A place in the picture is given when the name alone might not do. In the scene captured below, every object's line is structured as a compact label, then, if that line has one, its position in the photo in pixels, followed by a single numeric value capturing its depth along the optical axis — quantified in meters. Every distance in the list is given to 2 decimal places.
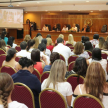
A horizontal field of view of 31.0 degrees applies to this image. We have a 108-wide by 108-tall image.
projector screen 15.59
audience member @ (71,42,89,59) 5.34
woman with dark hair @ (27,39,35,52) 5.94
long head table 13.43
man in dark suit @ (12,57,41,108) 2.71
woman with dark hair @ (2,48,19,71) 4.34
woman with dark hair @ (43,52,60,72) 3.72
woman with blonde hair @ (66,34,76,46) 8.59
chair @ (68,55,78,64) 5.24
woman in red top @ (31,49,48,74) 4.00
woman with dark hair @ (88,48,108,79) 3.99
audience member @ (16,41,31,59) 5.24
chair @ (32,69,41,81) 3.68
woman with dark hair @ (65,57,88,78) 3.11
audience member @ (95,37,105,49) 6.89
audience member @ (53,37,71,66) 5.99
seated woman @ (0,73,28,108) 1.64
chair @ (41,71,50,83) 3.38
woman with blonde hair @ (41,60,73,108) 2.58
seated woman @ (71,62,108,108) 2.31
